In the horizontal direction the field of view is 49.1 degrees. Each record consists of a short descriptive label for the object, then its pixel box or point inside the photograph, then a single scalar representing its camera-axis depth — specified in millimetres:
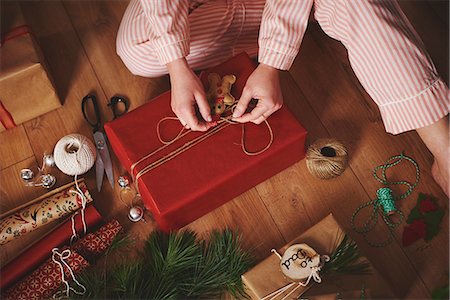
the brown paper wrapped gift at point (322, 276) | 987
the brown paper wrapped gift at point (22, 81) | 1158
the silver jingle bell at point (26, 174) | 1179
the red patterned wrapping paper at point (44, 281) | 1047
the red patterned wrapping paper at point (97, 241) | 1099
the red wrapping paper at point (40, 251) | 1073
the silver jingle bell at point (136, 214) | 1141
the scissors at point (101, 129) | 1199
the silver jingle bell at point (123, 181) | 1166
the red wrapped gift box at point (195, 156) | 1051
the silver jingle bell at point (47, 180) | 1170
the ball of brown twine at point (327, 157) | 1126
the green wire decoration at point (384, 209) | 1137
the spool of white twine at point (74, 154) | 1144
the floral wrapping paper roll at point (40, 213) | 1107
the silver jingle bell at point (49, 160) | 1188
